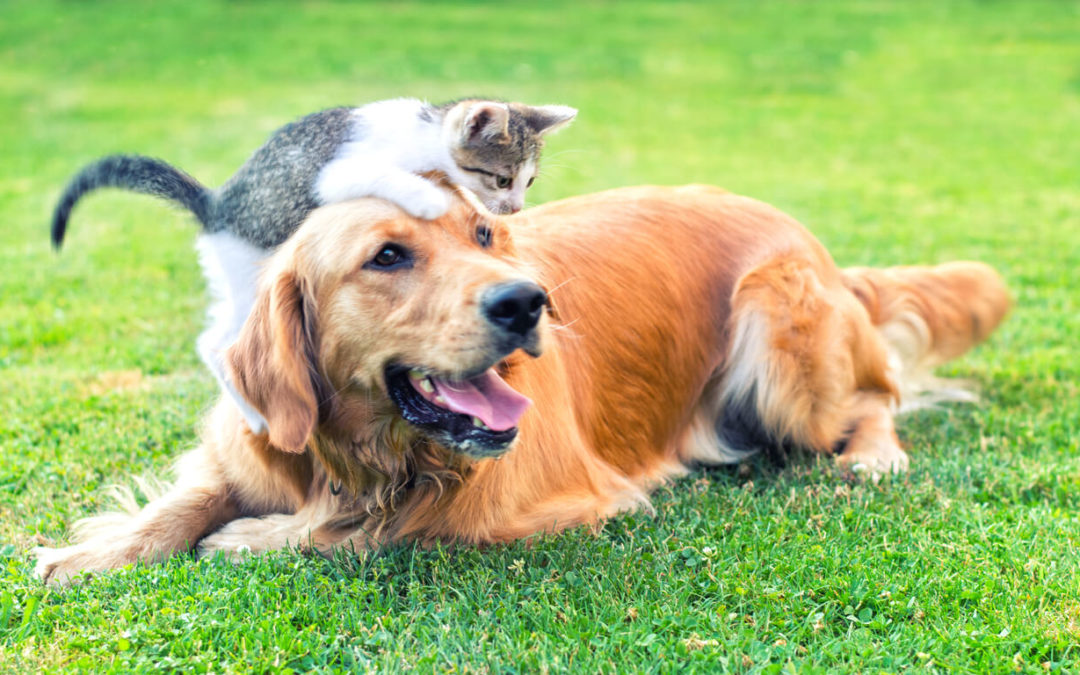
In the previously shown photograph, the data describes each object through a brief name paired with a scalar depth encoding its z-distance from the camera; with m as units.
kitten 3.15
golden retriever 3.02
